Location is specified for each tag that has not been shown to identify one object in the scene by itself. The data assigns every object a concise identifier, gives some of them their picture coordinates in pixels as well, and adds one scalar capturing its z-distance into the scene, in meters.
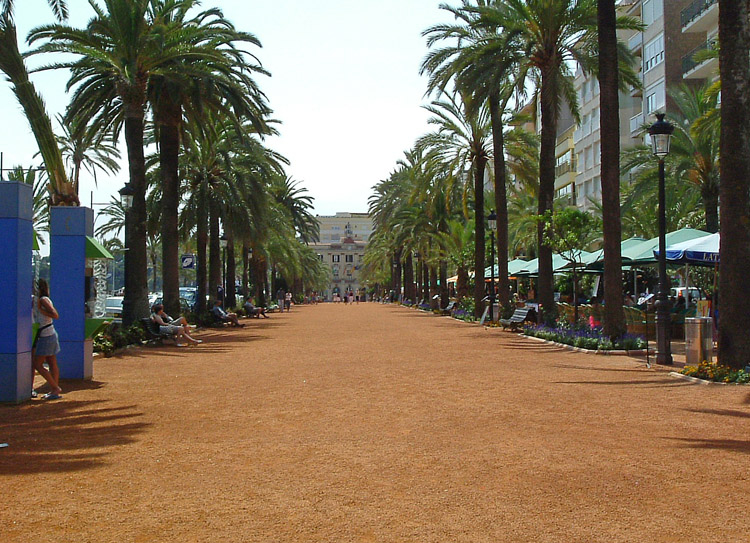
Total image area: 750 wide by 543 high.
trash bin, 13.95
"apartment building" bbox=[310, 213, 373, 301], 181.62
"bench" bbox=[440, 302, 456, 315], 45.98
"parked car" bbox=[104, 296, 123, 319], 31.50
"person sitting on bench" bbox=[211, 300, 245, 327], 32.81
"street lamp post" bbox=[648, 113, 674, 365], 15.35
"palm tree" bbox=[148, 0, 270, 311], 23.45
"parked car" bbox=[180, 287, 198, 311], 43.81
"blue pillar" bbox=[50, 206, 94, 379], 13.41
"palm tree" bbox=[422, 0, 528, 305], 25.83
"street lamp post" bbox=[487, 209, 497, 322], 30.64
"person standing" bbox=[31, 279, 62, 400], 11.16
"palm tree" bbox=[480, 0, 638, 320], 24.27
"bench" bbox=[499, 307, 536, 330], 27.78
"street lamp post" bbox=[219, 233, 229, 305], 40.81
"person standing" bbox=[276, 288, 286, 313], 62.94
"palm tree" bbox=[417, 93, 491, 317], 35.03
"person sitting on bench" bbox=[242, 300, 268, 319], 43.75
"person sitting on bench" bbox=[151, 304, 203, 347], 22.02
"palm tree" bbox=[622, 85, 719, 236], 29.33
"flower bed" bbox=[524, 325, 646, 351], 18.08
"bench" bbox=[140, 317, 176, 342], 22.12
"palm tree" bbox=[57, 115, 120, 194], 24.47
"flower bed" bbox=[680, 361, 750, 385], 12.12
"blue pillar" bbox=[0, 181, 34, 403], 10.62
